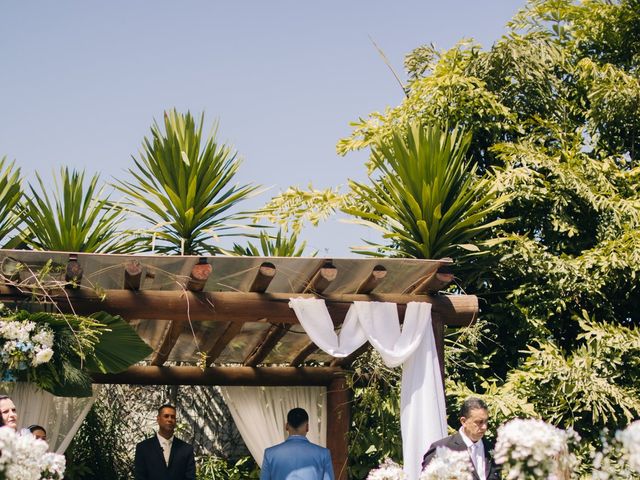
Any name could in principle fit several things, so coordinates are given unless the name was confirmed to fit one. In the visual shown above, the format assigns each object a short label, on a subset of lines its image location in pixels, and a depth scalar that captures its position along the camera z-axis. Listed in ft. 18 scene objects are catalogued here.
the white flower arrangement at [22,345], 21.43
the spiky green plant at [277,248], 31.43
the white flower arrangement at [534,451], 12.55
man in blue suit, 20.80
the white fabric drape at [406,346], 23.45
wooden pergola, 22.27
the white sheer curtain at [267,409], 32.78
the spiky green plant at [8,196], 26.16
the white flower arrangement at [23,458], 11.75
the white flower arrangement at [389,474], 14.58
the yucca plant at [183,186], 26.58
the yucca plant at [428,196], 26.20
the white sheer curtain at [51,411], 27.58
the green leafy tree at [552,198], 35.06
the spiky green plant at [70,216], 25.84
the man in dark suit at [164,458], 25.39
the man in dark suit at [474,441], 19.26
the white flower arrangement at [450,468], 13.78
